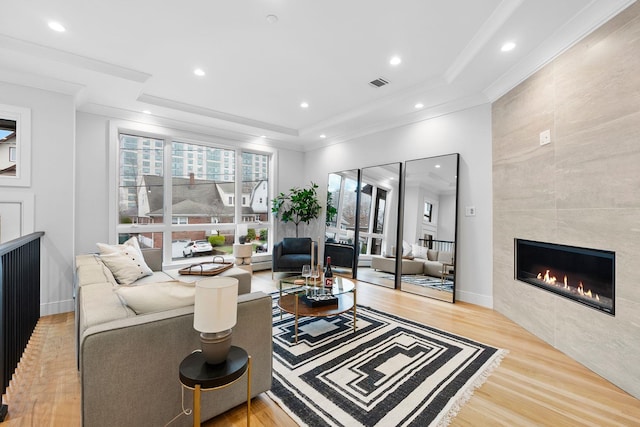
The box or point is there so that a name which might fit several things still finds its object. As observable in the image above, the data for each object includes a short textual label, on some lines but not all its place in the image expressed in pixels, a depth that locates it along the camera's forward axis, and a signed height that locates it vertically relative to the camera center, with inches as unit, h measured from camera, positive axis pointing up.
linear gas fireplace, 84.3 -19.0
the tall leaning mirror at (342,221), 204.7 -6.0
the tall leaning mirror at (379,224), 179.3 -6.4
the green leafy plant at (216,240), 209.1 -21.2
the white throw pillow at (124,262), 118.0 -22.4
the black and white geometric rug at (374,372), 66.7 -46.1
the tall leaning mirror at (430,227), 151.9 -7.1
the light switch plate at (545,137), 104.4 +29.7
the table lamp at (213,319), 50.2 -19.1
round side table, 46.7 -27.7
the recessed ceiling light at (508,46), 101.6 +61.4
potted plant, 225.9 +5.4
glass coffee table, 102.7 -35.6
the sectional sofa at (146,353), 47.3 -26.9
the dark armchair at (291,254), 193.3 -30.0
